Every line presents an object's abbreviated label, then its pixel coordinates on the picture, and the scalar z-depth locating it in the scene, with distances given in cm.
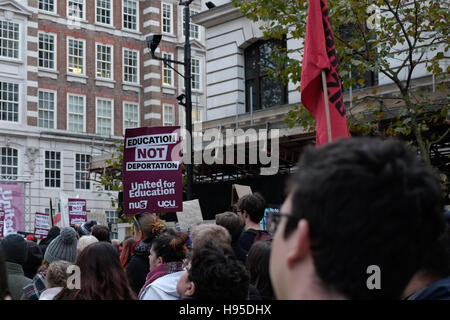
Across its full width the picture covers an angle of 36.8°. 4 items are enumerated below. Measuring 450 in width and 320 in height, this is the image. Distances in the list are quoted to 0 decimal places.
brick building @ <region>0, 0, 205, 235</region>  3747
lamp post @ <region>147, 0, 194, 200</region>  1493
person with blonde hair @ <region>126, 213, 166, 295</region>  644
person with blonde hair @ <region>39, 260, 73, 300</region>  509
